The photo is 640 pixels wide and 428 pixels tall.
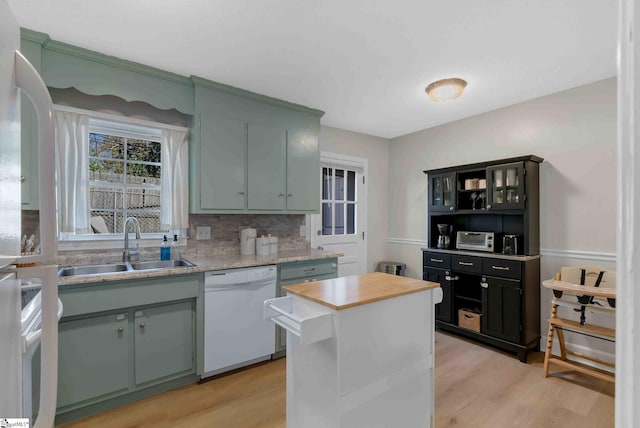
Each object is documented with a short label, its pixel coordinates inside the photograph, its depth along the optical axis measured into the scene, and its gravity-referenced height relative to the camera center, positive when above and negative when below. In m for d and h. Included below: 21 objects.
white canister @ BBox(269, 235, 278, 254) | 3.19 -0.33
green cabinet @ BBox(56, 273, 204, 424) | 1.97 -0.88
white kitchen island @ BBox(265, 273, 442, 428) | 1.37 -0.67
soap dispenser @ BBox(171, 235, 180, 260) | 2.85 -0.33
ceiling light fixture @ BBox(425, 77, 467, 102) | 2.70 +1.09
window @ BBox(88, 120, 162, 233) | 2.62 +0.33
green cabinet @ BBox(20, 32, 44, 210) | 2.03 +0.50
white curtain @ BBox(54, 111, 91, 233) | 2.34 +0.32
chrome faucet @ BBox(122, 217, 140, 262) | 2.57 -0.31
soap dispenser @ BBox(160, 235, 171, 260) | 2.74 -0.34
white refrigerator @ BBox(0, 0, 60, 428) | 0.56 -0.05
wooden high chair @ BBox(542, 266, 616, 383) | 2.38 -0.75
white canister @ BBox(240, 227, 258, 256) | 3.13 -0.29
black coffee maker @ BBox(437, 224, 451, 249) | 3.66 -0.27
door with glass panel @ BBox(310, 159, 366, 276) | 4.03 -0.06
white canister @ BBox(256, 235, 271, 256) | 3.13 -0.33
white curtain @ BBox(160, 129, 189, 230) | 2.80 +0.29
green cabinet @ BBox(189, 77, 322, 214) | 2.77 +0.57
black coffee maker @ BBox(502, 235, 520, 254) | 3.08 -0.32
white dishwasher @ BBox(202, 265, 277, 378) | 2.45 -0.86
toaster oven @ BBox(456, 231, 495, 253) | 3.23 -0.31
